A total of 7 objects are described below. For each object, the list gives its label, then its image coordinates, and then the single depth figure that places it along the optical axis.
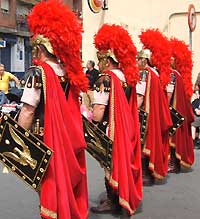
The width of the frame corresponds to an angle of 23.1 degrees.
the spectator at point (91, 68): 9.19
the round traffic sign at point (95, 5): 9.95
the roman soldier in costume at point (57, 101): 3.35
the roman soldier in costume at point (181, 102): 6.62
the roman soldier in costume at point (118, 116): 4.45
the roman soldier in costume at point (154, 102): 5.68
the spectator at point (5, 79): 11.37
